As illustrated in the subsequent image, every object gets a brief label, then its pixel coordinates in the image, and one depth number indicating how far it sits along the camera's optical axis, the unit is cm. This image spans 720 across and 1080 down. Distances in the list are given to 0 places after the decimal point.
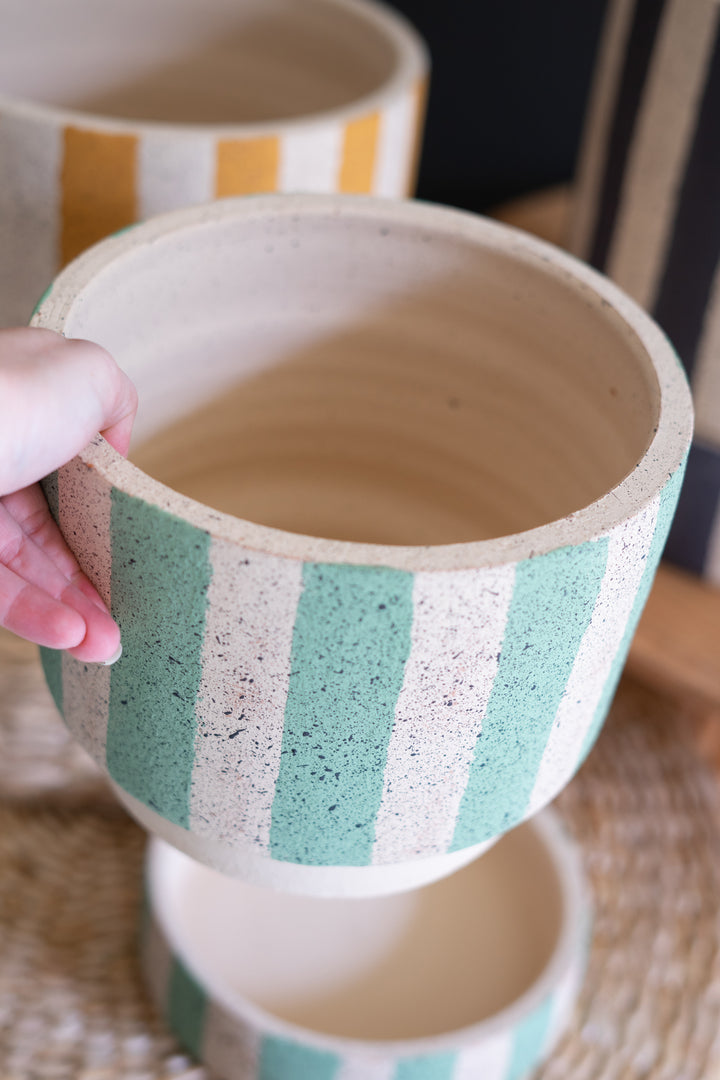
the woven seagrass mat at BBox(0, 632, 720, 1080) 66
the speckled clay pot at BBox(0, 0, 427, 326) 61
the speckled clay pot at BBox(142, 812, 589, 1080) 62
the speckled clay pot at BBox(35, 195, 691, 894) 41
